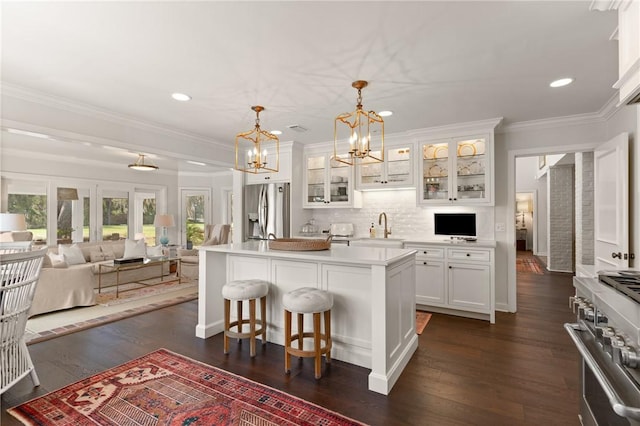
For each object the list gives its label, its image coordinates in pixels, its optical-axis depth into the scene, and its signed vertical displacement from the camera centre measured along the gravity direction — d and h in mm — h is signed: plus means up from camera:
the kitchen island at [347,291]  2367 -689
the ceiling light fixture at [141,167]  6262 +924
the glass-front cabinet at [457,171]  4074 +596
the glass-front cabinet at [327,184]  5145 +504
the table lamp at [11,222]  4527 -131
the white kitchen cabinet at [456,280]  3891 -838
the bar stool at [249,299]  2889 -807
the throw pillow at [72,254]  5574 -717
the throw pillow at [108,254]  6289 -803
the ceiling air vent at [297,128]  4293 +1201
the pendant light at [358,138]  2750 +1160
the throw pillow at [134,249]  6090 -687
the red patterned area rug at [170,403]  2010 -1302
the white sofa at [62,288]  4027 -997
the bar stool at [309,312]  2500 -831
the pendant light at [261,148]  5219 +1108
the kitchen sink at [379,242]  4429 -401
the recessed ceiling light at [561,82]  2844 +1215
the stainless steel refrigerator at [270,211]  5273 +49
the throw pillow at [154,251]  6327 -758
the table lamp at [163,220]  7645 -169
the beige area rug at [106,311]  3516 -1298
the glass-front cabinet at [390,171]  4707 +667
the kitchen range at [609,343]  1043 -506
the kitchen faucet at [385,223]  4932 -139
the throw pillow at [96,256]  6091 -824
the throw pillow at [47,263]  4266 -678
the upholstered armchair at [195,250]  6195 -791
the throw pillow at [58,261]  4576 -707
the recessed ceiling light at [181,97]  3213 +1205
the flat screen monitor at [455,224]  4449 -134
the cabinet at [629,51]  1527 +836
